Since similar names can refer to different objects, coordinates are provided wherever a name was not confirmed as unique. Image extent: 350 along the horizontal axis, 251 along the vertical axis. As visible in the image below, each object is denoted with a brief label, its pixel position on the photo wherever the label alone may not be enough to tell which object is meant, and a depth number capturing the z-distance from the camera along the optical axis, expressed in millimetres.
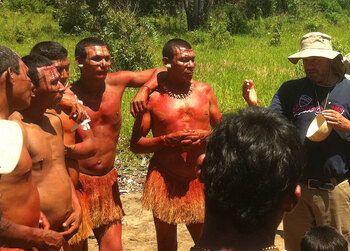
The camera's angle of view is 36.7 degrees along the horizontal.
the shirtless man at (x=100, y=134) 3820
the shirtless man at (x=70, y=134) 3406
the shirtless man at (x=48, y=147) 2818
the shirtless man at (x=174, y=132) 3773
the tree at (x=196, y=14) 22500
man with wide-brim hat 3412
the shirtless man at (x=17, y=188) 2396
